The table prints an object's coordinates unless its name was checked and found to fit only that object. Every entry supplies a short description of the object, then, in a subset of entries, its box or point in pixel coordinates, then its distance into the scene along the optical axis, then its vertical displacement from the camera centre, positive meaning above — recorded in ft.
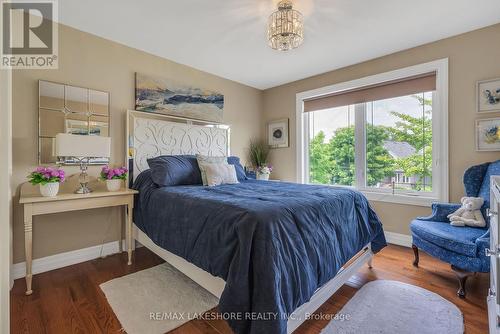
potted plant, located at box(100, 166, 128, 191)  7.92 -0.33
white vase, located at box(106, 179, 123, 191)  7.93 -0.63
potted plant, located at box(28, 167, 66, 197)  6.40 -0.37
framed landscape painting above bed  9.58 +3.14
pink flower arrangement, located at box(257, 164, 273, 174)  13.19 -0.20
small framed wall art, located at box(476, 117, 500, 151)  7.66 +1.08
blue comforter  3.91 -1.56
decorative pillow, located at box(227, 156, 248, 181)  10.60 -0.07
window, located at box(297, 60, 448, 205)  9.12 +1.48
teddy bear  6.93 -1.51
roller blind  9.29 +3.41
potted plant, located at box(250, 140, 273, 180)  14.10 +0.72
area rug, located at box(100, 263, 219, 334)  5.07 -3.39
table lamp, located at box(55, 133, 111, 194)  6.74 +0.58
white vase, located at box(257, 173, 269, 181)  13.20 -0.55
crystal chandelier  6.39 +3.91
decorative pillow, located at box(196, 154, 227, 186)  8.93 +0.23
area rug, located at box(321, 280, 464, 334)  4.90 -3.44
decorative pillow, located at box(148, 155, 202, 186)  8.09 -0.13
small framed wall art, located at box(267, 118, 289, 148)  13.87 +2.06
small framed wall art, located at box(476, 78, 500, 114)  7.71 +2.40
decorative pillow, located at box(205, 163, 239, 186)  8.67 -0.29
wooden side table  6.08 -1.05
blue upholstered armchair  5.88 -1.94
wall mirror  7.37 +1.81
